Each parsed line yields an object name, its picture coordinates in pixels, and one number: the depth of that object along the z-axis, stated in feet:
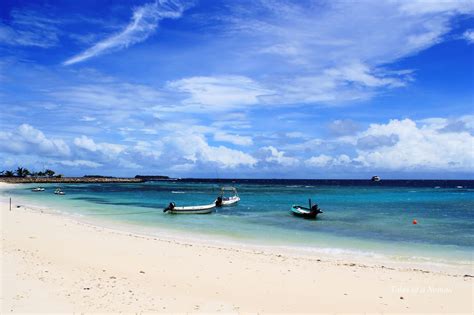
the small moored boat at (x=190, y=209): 129.70
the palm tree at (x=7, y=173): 542.57
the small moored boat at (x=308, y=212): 118.21
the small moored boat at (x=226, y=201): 158.85
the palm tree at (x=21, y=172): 539.29
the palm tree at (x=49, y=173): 582.35
